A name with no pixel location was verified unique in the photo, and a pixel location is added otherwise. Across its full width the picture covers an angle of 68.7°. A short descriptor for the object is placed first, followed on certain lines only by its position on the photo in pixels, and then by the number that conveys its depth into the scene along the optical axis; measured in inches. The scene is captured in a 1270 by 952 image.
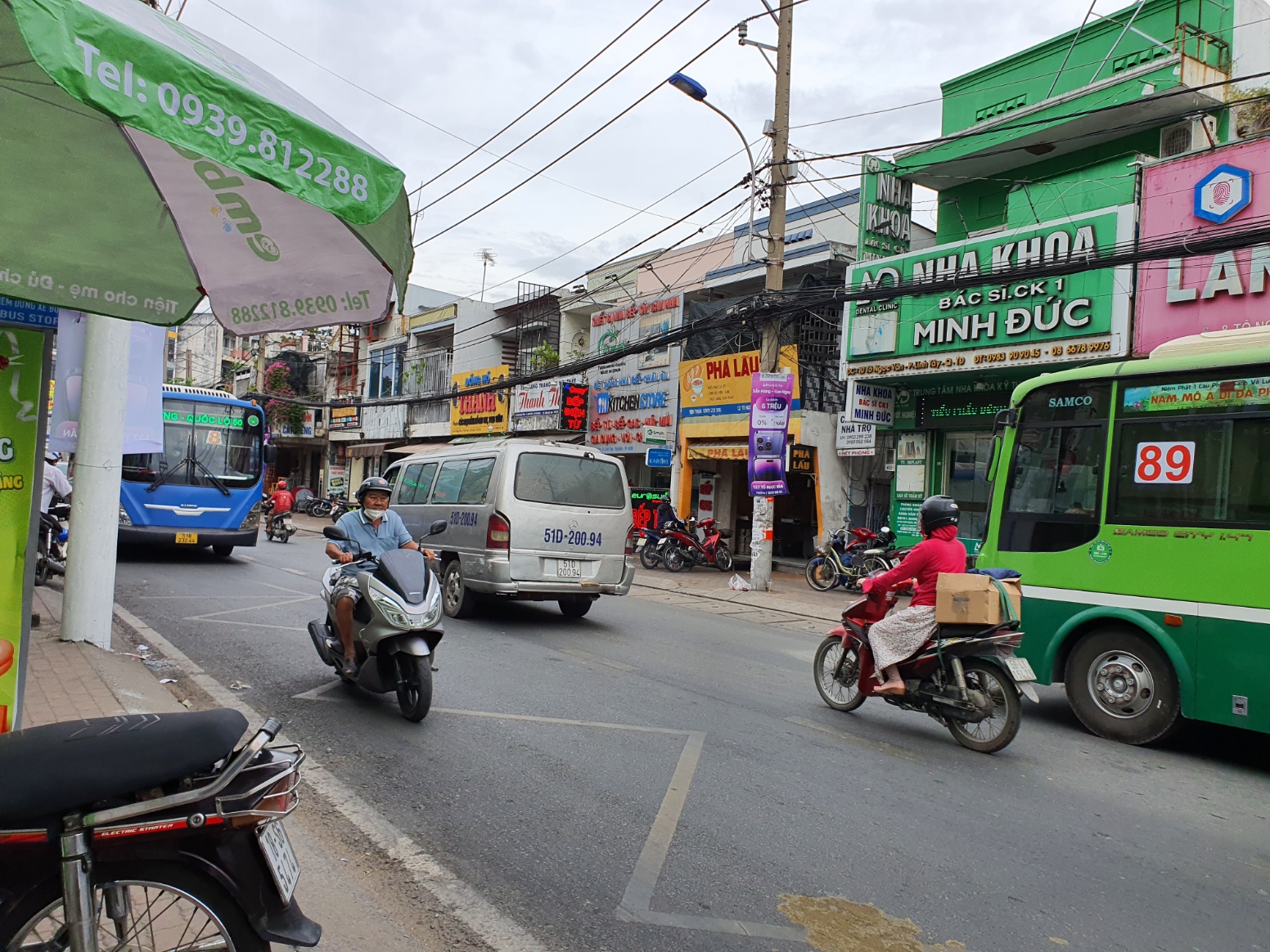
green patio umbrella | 103.5
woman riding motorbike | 261.0
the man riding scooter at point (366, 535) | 273.1
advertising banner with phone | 635.5
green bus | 251.0
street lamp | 587.5
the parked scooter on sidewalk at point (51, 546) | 425.1
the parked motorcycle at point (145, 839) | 92.0
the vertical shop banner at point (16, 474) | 155.9
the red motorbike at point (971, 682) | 246.2
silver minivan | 405.4
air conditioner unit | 585.9
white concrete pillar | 295.7
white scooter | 245.0
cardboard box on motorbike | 246.4
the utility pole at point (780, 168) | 621.3
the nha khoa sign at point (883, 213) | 721.6
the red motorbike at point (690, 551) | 797.9
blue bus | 597.0
